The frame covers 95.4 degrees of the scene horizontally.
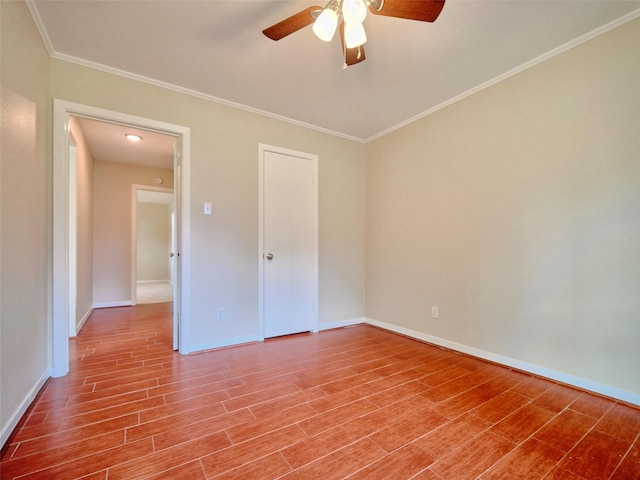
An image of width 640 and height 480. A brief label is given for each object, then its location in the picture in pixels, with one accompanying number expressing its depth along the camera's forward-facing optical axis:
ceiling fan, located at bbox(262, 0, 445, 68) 1.47
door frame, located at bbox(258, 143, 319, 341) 3.24
